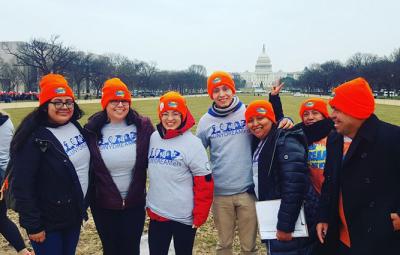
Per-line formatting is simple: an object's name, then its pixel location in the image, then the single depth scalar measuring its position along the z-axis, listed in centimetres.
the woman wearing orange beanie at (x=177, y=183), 348
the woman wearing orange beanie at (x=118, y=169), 362
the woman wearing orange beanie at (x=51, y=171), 319
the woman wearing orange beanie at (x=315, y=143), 344
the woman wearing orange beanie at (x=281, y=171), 325
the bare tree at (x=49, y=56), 5634
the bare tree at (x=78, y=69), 6291
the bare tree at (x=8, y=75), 6512
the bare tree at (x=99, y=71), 6675
